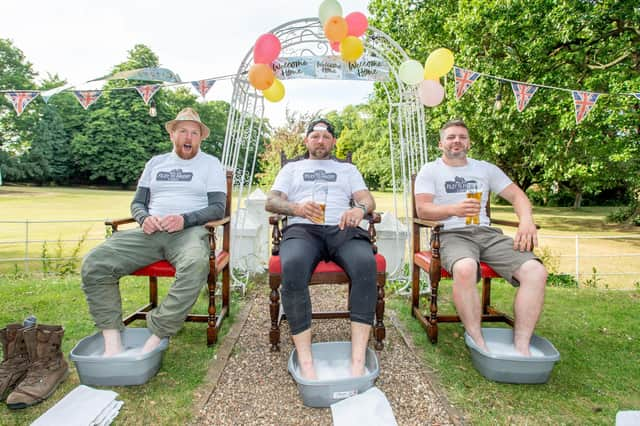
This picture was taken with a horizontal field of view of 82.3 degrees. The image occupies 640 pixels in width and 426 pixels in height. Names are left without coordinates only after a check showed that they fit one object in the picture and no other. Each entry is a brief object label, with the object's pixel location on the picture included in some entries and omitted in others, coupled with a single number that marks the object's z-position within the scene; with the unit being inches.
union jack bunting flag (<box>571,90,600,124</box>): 152.2
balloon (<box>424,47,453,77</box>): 131.4
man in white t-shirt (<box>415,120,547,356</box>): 83.8
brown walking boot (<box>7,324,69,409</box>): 70.2
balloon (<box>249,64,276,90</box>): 126.9
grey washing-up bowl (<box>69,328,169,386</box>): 75.7
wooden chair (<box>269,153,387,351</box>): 89.3
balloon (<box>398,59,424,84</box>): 131.7
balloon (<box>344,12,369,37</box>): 124.9
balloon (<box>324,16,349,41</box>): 121.2
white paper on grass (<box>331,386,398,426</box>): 64.7
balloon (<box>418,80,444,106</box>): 135.6
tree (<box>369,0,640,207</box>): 261.7
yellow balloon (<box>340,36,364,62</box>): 126.1
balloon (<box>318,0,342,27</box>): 121.0
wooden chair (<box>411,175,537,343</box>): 96.2
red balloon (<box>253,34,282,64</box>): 125.6
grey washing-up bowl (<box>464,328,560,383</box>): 77.4
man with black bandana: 79.7
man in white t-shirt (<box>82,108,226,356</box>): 82.4
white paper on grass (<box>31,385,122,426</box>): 62.9
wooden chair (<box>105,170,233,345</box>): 92.7
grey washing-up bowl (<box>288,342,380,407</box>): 70.5
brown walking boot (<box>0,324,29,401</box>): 73.0
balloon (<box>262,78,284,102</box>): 142.9
